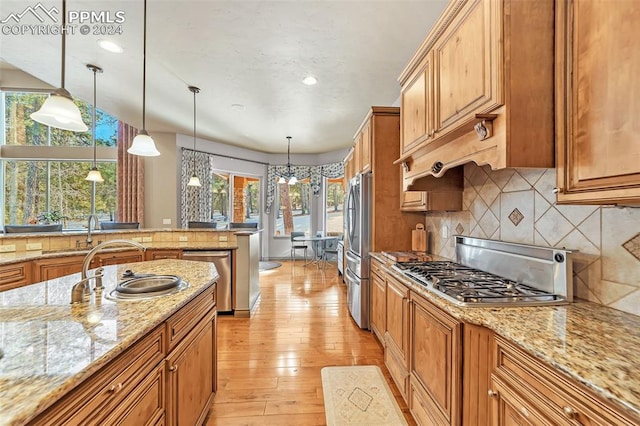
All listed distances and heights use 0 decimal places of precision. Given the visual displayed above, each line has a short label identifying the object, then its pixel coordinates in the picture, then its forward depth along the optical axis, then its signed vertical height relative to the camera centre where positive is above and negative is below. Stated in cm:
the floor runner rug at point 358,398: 170 -133
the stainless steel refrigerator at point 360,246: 290 -37
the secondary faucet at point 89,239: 322 -33
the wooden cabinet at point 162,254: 328 -52
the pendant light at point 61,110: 154 +61
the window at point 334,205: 700 +23
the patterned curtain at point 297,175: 705 +104
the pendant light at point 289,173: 612 +104
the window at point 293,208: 725 +15
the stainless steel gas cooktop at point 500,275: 122 -38
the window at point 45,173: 532 +79
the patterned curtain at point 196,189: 557 +51
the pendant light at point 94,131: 302 +158
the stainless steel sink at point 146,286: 130 -40
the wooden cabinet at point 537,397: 68 -55
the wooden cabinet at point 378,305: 233 -88
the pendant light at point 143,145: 215 +56
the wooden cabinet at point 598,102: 81 +39
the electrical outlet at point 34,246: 293 -39
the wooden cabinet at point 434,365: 120 -79
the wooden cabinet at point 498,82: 111 +61
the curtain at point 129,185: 527 +55
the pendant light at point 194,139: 345 +152
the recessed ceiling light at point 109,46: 250 +163
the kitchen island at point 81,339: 64 -42
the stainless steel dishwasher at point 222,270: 333 -73
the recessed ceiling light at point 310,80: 312 +161
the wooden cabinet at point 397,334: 177 -90
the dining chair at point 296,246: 633 -81
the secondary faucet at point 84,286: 121 -35
